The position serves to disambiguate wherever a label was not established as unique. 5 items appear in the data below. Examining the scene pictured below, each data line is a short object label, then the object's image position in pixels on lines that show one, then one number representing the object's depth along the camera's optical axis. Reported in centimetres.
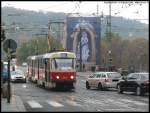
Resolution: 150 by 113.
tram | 4103
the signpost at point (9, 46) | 2688
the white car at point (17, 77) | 6250
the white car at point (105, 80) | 4372
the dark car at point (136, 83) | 3305
